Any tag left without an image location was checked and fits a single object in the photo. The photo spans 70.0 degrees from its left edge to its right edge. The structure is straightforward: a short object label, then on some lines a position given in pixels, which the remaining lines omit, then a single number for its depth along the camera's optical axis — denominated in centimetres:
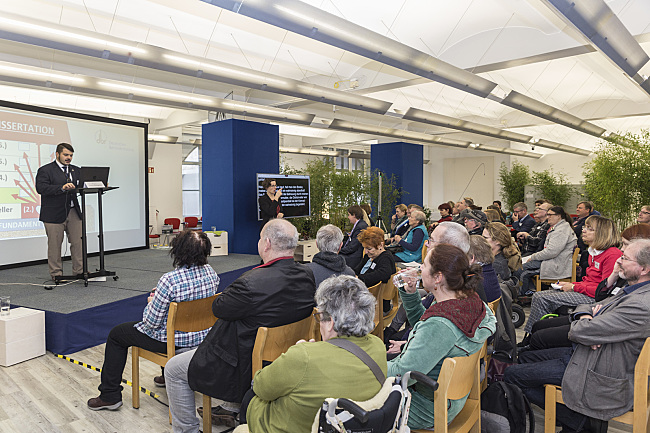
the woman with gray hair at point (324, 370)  167
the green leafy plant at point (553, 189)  1884
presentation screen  697
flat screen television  897
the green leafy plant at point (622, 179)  900
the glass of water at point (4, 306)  418
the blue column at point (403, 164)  1497
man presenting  563
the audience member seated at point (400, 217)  750
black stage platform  440
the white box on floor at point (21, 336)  402
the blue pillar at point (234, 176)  898
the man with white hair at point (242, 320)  249
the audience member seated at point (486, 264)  321
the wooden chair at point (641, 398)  224
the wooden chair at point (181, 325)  291
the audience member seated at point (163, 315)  301
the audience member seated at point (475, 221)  664
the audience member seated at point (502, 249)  440
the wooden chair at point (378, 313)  398
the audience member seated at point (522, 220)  806
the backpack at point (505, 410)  256
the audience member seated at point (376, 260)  428
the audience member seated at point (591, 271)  417
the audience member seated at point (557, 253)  538
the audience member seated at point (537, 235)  652
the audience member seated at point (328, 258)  353
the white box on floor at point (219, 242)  857
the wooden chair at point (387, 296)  415
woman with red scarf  205
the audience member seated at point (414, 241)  628
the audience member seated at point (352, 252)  518
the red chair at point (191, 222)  1379
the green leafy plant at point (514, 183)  2028
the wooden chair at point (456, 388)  193
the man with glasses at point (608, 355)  232
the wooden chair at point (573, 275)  539
